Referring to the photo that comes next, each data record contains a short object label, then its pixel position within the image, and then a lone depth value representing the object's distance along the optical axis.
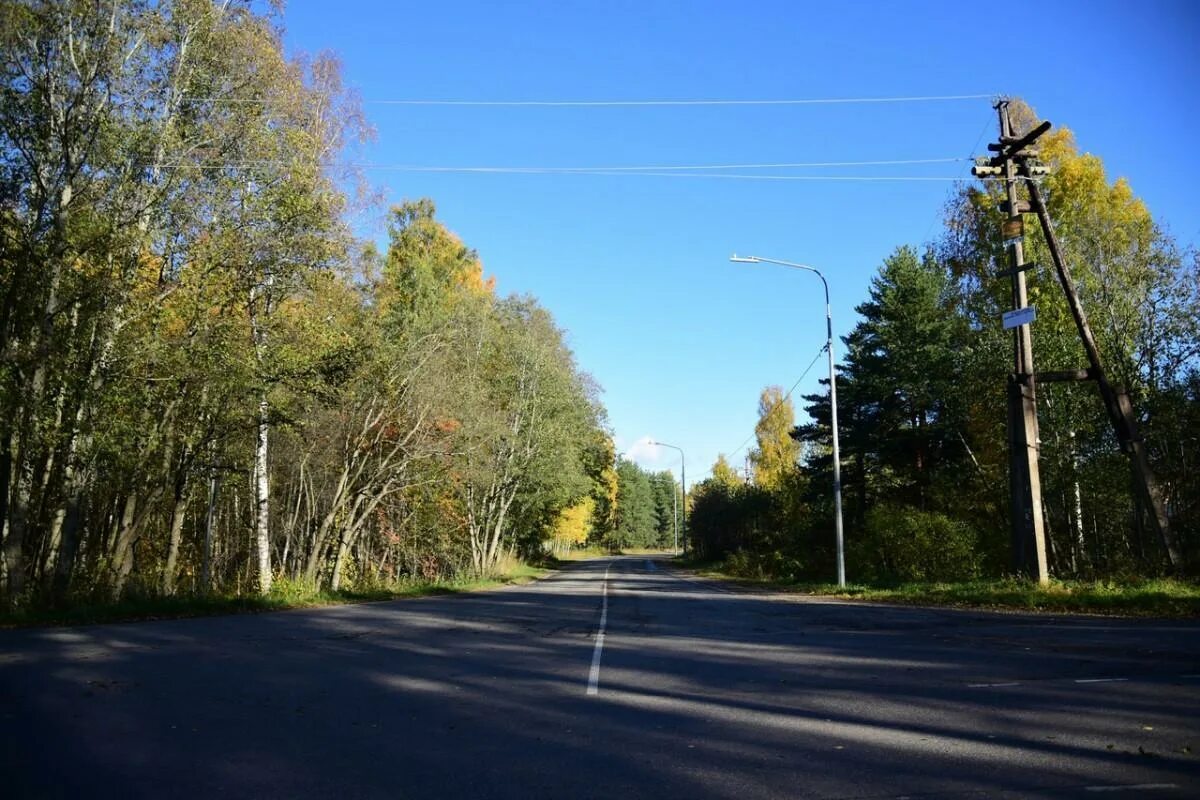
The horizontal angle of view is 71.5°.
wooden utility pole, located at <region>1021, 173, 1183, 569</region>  18.86
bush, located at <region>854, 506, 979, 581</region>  27.22
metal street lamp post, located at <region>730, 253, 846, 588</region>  24.61
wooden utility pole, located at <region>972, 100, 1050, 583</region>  19.61
